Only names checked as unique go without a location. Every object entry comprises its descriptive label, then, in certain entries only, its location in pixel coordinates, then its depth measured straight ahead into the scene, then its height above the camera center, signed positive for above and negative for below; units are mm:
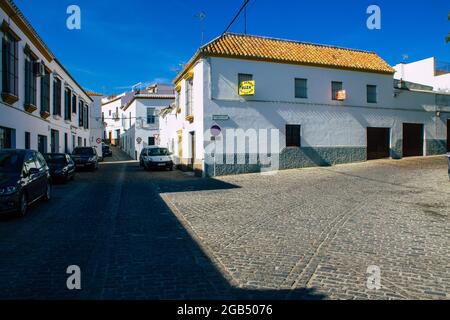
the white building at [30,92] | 14836 +3557
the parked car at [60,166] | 15016 -487
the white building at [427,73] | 29991 +7754
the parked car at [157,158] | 21875 -187
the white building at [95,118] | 41034 +4463
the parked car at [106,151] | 42731 +515
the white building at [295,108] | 17719 +2721
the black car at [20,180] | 7430 -583
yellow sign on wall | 17391 +3400
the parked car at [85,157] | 21656 -123
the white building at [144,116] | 39781 +4735
